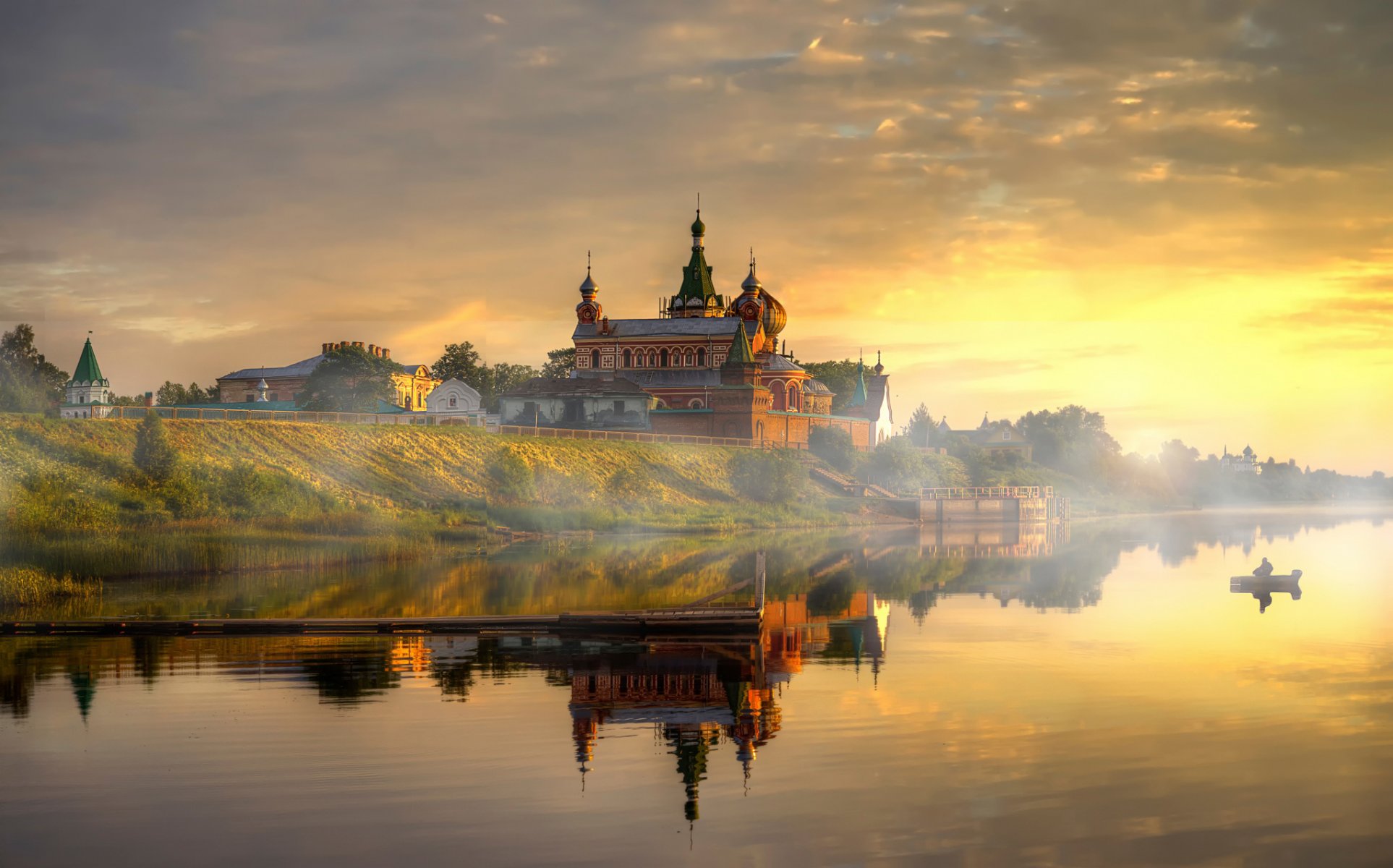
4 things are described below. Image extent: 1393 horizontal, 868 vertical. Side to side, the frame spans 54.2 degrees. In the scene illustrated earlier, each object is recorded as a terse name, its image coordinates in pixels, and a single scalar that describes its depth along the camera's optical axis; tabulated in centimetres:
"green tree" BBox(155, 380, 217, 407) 15612
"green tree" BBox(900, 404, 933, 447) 17250
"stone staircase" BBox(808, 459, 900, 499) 10488
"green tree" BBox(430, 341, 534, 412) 14950
